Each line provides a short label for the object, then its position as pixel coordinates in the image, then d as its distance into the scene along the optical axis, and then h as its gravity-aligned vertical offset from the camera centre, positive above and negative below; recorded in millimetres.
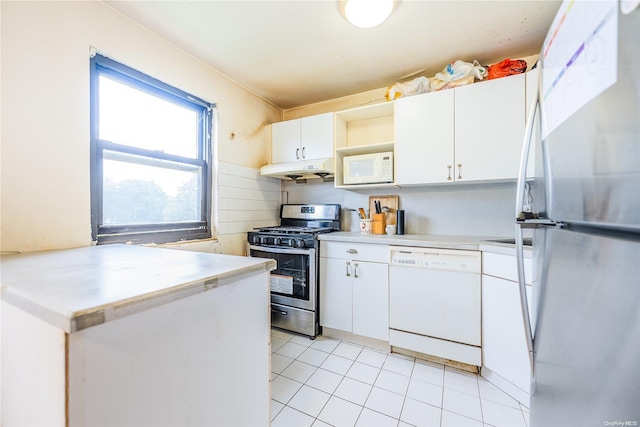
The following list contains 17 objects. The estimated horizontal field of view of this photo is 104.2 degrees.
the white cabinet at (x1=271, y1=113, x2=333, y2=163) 2477 +773
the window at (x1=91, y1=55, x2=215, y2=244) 1560 +401
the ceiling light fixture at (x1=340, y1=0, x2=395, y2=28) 1440 +1203
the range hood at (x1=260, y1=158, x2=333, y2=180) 2395 +435
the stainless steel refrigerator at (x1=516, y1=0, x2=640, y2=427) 430 -24
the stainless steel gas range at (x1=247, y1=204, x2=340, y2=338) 2203 -555
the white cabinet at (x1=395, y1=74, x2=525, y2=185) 1799 +619
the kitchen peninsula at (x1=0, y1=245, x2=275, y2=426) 467 -299
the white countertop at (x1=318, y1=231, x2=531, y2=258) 1604 -211
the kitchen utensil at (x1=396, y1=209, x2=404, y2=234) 2311 -97
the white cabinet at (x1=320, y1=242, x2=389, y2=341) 2000 -639
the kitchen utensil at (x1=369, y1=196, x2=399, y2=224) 2469 +65
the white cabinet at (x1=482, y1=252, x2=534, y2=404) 1438 -703
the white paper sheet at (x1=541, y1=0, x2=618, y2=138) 473 +357
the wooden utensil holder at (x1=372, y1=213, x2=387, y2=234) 2365 -101
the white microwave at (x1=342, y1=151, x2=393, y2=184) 2227 +412
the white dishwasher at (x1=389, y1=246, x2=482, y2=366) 1706 -652
